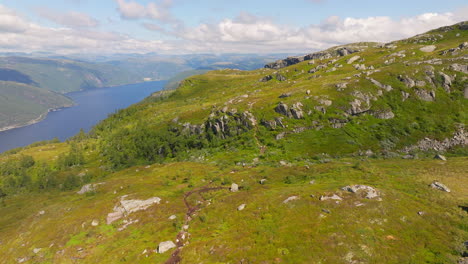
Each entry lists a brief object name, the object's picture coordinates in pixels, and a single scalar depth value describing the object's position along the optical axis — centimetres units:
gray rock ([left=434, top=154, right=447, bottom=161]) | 5984
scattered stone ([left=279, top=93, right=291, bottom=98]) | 12531
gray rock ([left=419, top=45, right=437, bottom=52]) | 16123
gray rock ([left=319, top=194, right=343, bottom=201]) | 3634
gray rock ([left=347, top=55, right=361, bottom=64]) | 19371
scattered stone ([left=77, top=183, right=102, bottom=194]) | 7659
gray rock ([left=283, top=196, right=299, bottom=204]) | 3934
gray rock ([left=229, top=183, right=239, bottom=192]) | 5322
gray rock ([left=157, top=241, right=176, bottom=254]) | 3206
